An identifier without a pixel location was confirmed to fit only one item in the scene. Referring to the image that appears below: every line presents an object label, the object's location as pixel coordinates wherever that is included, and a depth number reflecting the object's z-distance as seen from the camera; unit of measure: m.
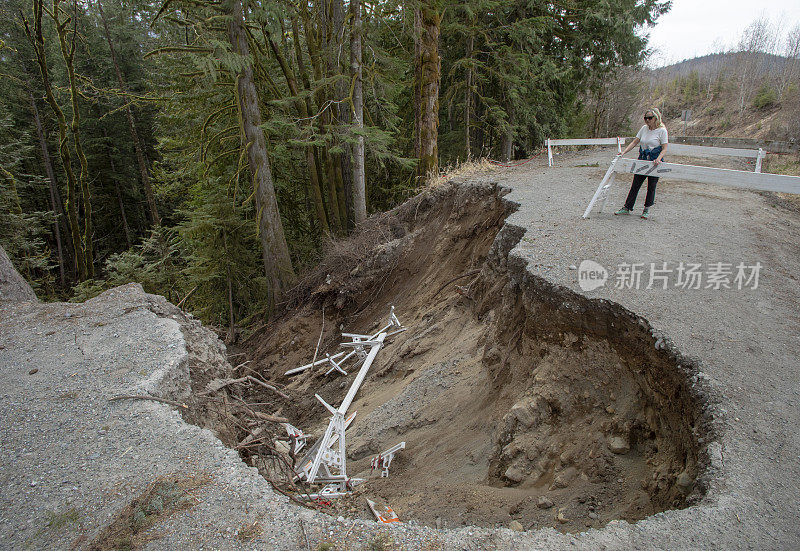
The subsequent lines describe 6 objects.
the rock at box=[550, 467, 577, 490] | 3.74
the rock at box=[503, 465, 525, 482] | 4.09
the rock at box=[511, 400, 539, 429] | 4.43
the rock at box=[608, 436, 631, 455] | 3.73
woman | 6.62
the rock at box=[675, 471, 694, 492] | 2.91
